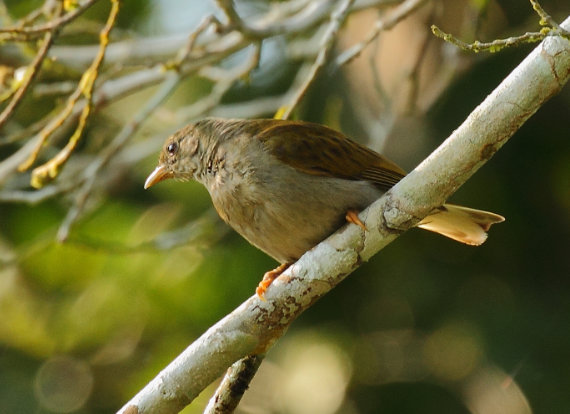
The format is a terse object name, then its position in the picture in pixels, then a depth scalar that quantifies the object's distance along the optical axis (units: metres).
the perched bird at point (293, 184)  8.05
